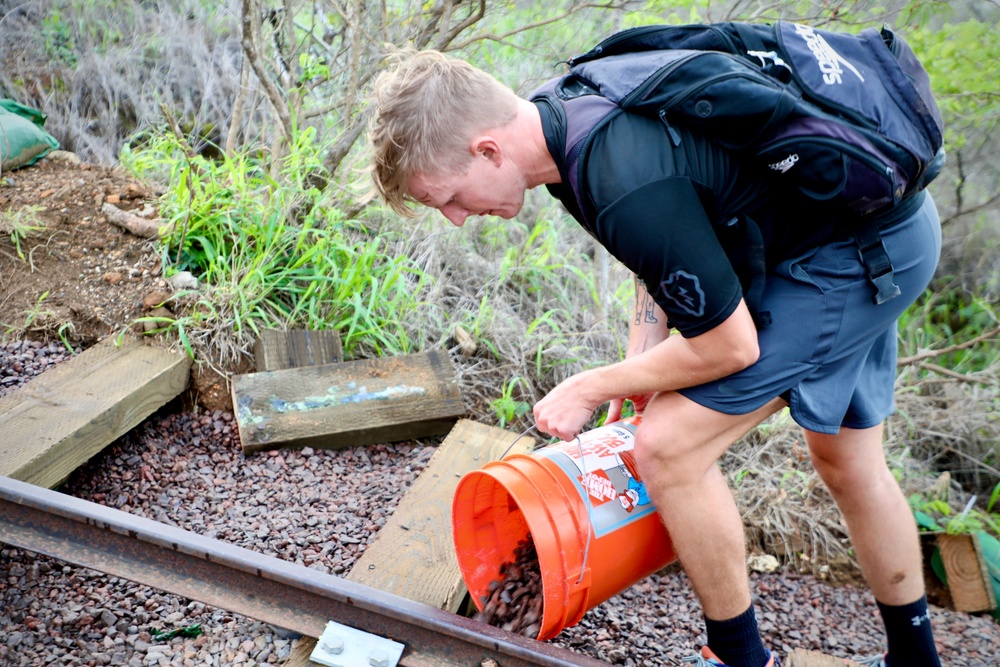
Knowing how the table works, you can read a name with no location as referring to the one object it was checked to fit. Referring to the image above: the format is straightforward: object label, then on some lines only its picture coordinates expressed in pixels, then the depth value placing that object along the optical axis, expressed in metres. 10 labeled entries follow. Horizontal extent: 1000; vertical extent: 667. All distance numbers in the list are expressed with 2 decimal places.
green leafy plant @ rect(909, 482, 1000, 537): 3.51
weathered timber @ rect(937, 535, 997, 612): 3.40
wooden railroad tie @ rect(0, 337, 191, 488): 2.59
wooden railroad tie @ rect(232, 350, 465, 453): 3.19
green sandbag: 4.09
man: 1.67
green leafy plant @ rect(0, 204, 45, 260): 3.58
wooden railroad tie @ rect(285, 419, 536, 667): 2.38
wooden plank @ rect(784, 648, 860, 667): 2.26
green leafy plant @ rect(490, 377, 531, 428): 3.64
